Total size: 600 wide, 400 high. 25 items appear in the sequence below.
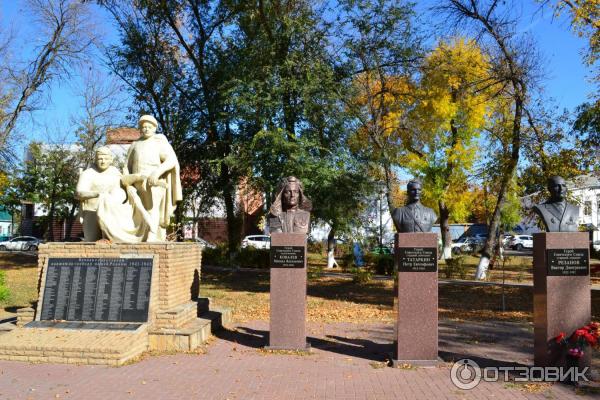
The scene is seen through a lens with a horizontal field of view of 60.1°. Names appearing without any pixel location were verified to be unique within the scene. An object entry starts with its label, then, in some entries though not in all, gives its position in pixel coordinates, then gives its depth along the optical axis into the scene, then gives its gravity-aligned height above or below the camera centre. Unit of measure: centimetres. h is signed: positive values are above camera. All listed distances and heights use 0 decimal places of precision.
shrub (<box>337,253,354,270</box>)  2385 -13
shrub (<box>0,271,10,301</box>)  1256 -128
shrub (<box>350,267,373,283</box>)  1789 -61
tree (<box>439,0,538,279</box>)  1577 +590
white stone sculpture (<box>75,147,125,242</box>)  916 +91
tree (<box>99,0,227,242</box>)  1877 +634
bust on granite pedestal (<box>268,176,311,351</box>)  801 -57
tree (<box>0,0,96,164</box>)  2078 +662
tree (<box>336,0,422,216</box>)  1672 +650
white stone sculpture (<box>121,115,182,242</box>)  920 +118
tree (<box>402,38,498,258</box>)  2548 +642
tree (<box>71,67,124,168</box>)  3009 +638
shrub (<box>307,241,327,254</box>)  3533 +60
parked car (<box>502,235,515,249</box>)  4441 +240
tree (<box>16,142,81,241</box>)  3491 +440
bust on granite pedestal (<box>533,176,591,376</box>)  678 -23
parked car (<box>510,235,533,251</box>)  4738 +229
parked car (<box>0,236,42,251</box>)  4022 -30
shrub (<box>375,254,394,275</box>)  2161 -16
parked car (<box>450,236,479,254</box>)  3641 +131
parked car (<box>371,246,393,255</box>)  2344 +50
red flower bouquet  650 -87
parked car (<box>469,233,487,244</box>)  4079 +238
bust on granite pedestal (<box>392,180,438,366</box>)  726 -53
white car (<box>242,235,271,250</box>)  3741 +100
